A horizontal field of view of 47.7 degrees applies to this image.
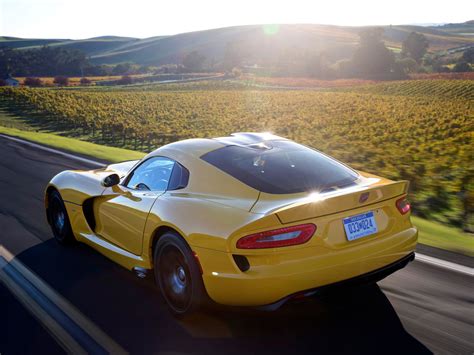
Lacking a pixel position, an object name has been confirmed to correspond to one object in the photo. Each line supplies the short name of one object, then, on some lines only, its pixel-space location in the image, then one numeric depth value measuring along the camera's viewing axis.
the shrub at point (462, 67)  69.44
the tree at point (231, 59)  116.25
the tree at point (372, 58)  82.31
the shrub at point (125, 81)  89.31
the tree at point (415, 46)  96.88
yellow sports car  3.56
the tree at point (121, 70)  127.76
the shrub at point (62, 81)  83.46
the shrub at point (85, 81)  86.78
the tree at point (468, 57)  76.50
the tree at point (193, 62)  118.81
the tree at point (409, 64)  83.25
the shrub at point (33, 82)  81.69
